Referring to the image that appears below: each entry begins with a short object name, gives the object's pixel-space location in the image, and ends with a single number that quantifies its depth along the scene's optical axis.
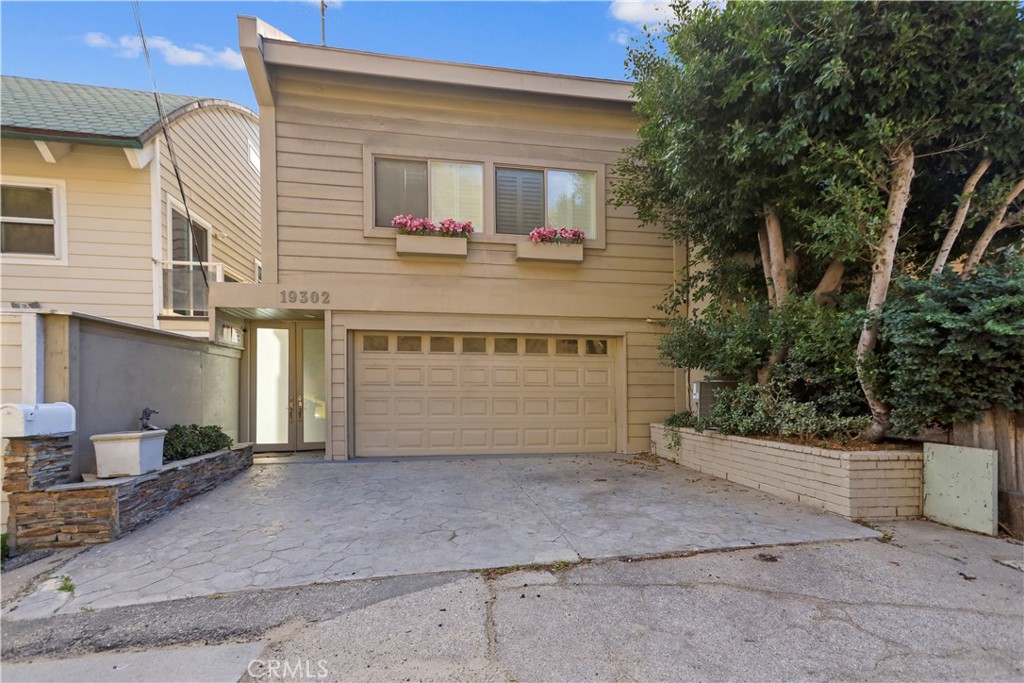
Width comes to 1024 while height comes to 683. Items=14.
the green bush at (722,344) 5.33
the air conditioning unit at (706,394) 6.09
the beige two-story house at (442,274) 6.35
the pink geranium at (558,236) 6.70
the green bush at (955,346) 3.38
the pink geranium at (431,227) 6.44
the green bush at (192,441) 4.64
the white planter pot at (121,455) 3.62
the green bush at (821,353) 4.48
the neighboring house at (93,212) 6.45
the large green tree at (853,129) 3.91
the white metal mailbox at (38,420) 3.14
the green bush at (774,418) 4.57
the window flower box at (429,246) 6.39
